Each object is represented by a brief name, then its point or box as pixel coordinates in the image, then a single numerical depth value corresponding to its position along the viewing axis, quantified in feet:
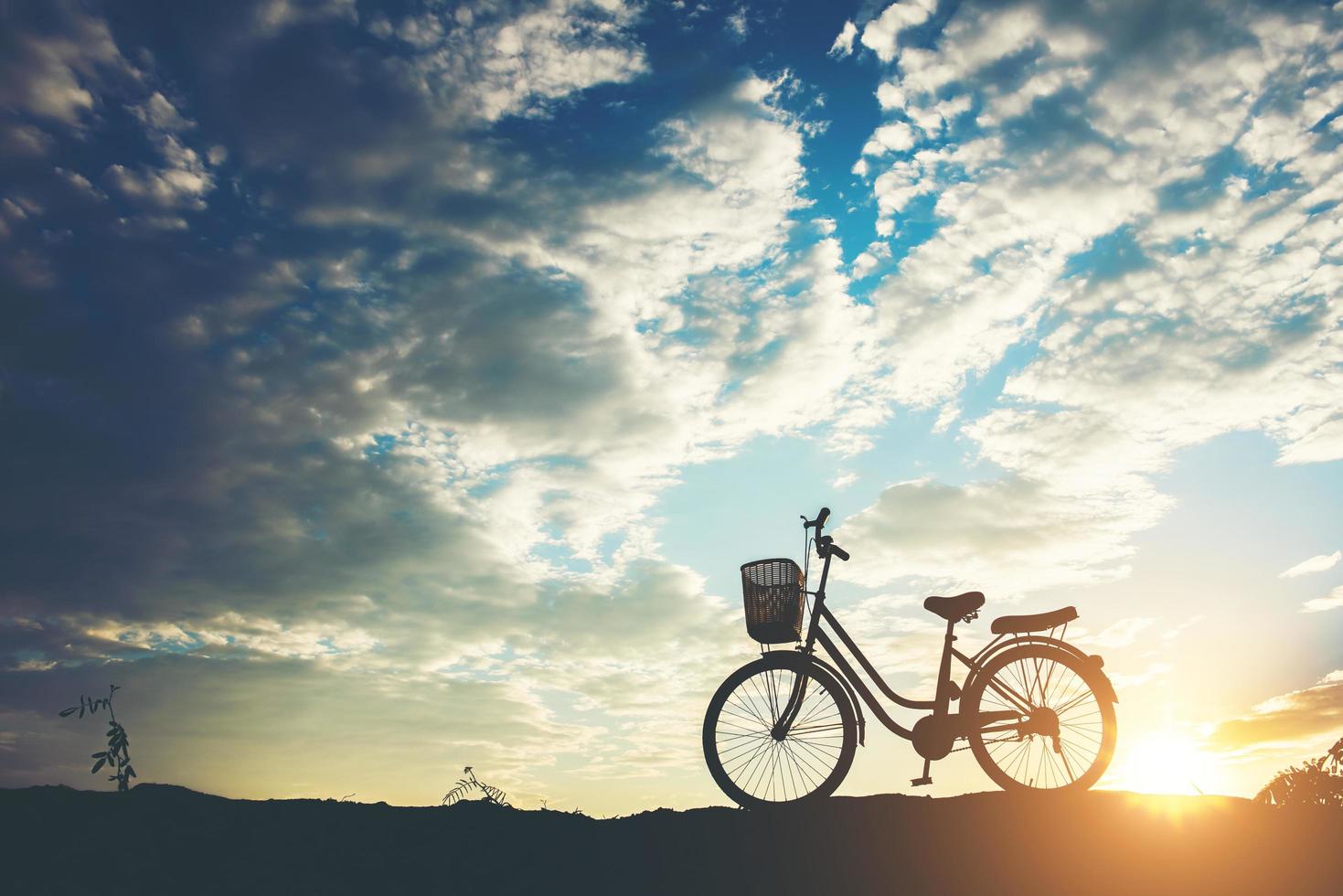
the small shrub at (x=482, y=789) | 26.84
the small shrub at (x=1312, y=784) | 27.81
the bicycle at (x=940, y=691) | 22.56
